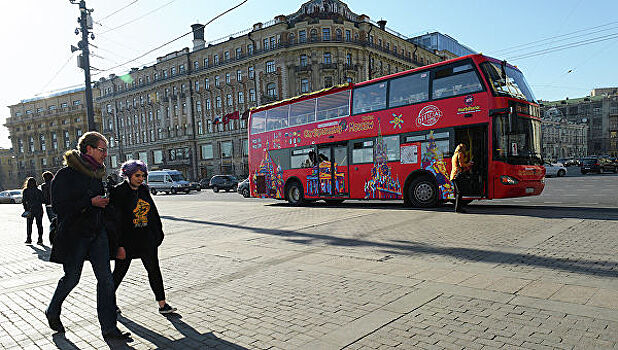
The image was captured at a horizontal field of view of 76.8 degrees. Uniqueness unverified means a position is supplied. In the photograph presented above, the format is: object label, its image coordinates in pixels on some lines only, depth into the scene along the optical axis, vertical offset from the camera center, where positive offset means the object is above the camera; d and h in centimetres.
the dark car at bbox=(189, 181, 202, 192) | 3846 -187
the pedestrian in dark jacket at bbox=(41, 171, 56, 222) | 927 -34
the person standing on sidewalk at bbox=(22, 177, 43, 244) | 990 -71
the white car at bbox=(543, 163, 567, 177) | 3306 -170
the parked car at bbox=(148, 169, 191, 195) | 3697 -129
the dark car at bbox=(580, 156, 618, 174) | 3322 -150
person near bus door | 978 -37
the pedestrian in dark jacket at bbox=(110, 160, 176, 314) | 366 -54
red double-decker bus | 991 +65
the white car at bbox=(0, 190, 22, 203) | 4059 -207
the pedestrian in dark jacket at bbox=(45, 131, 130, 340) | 327 -47
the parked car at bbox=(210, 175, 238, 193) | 3550 -151
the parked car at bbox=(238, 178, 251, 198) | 2531 -162
